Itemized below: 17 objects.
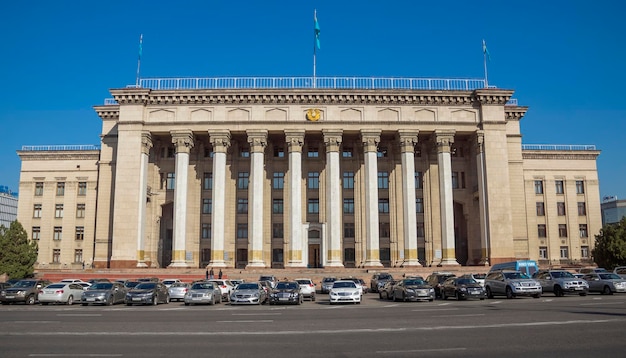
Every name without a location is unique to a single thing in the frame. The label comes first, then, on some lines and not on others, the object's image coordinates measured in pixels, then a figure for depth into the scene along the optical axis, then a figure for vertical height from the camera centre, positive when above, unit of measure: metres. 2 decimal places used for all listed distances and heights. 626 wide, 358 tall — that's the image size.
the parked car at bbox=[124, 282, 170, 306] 27.08 -2.23
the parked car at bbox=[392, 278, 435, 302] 28.86 -2.23
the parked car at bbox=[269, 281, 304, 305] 27.80 -2.31
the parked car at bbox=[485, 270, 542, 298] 28.47 -1.88
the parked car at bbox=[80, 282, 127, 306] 27.16 -2.23
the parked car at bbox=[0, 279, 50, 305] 29.16 -2.27
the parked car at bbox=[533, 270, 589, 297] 29.34 -1.83
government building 52.22 +7.02
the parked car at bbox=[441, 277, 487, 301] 28.50 -2.08
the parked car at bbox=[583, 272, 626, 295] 30.45 -1.89
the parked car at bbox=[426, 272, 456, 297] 32.52 -1.93
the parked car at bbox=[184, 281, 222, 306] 27.83 -2.26
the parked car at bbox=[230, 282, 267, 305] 27.75 -2.30
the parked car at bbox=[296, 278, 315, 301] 32.53 -2.41
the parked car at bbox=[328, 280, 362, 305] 28.19 -2.31
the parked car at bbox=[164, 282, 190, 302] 32.00 -2.46
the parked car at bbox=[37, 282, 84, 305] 29.19 -2.35
